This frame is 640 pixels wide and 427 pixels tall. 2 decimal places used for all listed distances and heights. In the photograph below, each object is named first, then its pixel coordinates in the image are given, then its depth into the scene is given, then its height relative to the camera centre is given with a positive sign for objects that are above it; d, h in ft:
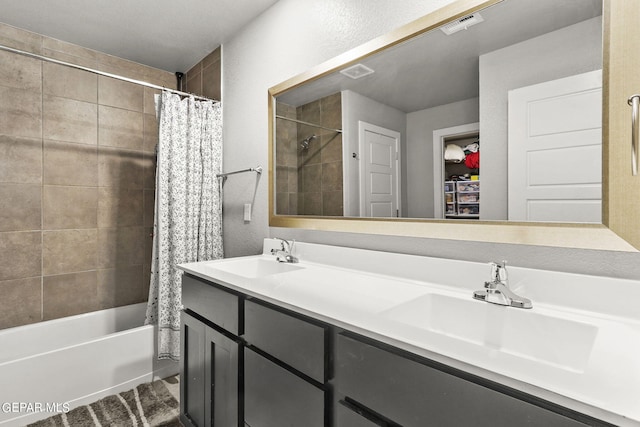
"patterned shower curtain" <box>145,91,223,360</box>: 6.81 +0.13
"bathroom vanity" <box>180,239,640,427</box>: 1.86 -1.03
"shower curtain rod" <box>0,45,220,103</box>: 5.53 +2.72
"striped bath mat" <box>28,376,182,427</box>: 5.56 -3.58
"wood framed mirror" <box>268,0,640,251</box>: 2.83 +0.88
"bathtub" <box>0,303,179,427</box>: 5.47 -2.90
